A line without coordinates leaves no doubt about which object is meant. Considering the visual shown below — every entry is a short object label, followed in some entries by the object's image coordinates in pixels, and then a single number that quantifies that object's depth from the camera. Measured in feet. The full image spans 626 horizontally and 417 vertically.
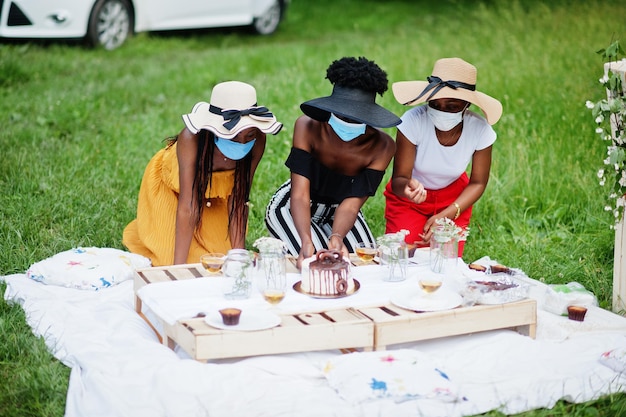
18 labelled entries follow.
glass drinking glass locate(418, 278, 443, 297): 13.42
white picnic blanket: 11.82
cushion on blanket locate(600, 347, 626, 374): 13.17
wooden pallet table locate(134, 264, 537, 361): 12.33
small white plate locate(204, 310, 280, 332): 12.37
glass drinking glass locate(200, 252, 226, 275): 14.11
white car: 34.06
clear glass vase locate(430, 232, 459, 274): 14.89
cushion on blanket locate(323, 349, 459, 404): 11.86
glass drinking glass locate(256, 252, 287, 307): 13.69
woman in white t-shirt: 17.08
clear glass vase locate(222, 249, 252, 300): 13.48
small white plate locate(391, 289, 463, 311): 13.39
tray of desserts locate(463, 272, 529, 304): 13.75
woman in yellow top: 15.93
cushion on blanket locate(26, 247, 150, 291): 16.20
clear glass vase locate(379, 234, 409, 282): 14.73
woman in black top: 15.60
